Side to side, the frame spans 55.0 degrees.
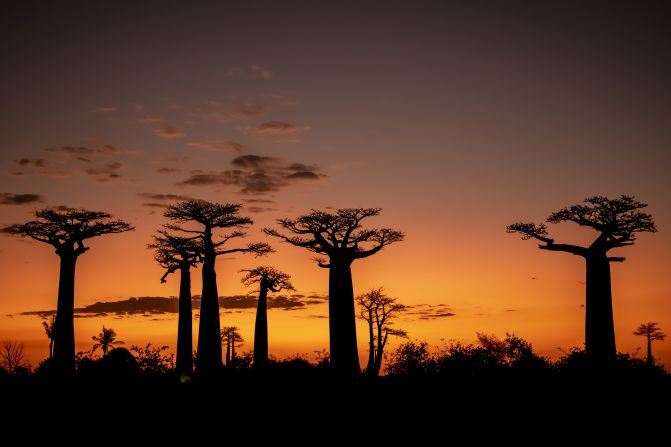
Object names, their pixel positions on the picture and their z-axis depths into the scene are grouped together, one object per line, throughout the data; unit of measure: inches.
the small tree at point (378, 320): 1723.7
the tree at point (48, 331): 2008.4
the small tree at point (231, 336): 2470.0
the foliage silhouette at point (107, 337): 2578.7
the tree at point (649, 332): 2445.7
